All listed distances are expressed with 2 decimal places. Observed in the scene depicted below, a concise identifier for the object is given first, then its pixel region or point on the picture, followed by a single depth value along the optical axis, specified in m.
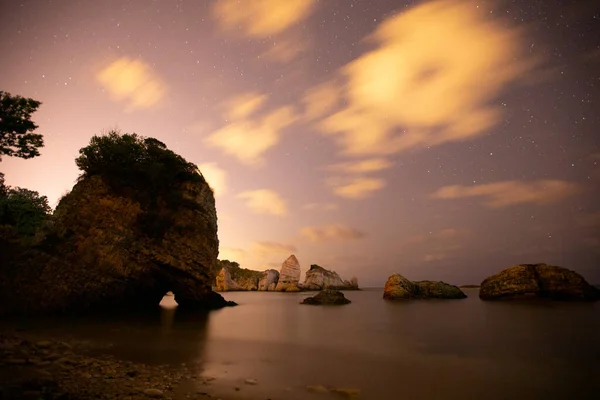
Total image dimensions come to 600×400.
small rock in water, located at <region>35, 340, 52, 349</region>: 9.39
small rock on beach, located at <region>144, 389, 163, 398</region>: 5.99
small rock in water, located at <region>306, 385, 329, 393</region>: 7.04
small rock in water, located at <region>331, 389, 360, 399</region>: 6.73
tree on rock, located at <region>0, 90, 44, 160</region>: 16.89
